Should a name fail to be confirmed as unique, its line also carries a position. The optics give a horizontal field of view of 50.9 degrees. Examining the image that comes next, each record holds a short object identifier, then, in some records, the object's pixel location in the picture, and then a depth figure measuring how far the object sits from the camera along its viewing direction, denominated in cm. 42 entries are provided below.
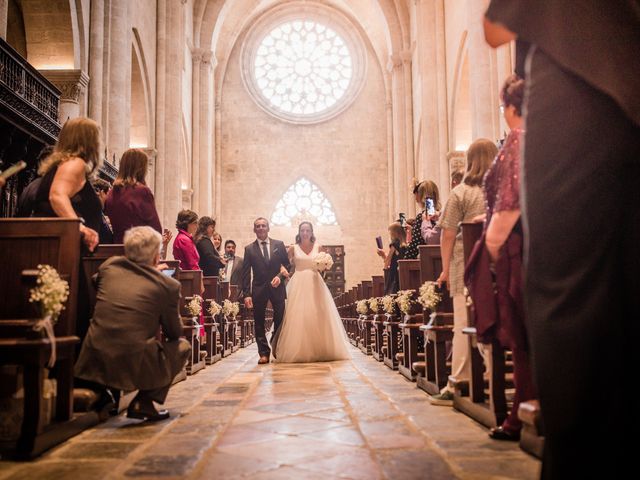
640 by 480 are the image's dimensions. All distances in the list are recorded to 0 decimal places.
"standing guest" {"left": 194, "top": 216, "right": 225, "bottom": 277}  891
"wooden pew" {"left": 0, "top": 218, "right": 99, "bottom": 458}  350
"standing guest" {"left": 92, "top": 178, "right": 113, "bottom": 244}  550
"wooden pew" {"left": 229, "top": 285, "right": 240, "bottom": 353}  1144
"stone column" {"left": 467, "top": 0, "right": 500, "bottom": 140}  1254
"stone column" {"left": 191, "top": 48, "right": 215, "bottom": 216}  2302
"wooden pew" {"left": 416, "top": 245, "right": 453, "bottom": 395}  490
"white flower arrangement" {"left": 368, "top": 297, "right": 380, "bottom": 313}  899
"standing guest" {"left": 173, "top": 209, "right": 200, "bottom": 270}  738
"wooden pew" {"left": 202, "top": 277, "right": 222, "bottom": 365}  839
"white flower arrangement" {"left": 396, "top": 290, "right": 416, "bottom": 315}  603
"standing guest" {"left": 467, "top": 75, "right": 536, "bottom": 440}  284
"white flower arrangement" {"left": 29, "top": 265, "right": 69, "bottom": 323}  314
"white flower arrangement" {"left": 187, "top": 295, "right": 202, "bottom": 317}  677
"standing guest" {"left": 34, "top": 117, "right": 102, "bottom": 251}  394
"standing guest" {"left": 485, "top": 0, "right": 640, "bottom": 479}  144
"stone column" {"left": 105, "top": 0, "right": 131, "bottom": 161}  1290
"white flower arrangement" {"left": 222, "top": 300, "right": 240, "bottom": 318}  959
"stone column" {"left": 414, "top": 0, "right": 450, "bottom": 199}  1828
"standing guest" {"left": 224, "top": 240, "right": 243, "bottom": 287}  1313
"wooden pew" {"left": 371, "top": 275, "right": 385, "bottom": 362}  896
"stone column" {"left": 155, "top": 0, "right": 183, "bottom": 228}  1744
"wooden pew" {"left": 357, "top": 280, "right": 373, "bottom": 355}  1070
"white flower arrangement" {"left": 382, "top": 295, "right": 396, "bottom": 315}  734
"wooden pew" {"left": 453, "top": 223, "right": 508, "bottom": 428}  340
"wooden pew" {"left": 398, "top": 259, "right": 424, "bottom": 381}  607
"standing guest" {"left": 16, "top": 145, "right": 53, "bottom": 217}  413
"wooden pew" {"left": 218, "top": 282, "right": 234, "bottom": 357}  987
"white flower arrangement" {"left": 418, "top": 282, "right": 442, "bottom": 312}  486
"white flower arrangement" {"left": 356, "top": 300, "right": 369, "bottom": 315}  1070
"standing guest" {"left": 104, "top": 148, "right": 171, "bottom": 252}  501
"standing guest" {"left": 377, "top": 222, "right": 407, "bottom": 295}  804
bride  843
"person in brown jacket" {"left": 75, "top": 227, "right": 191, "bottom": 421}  377
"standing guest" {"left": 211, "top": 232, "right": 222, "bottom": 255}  1068
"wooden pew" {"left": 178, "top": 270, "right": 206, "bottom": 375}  684
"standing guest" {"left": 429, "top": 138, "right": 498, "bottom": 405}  443
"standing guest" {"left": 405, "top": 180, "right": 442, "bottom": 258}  571
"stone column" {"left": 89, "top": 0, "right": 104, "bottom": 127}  1221
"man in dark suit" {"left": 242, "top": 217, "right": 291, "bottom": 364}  839
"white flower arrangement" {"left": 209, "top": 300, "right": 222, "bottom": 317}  831
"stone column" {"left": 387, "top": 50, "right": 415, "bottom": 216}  2331
